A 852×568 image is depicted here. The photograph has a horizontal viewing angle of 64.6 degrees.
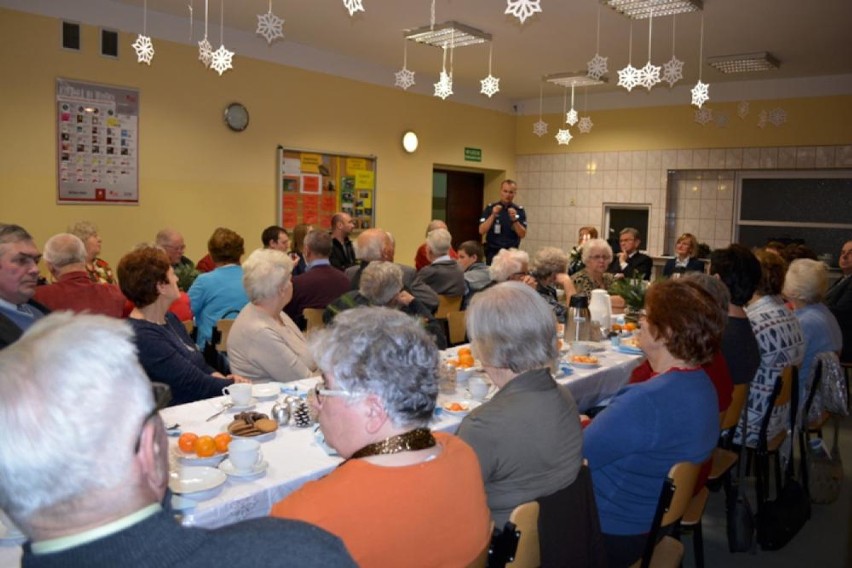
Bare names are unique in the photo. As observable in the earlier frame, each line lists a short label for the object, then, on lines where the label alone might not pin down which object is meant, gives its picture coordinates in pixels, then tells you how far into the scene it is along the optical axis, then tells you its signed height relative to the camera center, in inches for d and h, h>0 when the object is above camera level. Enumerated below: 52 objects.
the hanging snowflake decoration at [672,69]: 216.4 +53.0
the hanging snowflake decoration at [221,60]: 187.8 +45.7
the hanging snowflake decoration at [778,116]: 311.7 +56.2
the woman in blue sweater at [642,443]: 82.5 -25.8
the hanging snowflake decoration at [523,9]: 152.7 +51.0
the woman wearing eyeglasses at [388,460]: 48.7 -18.3
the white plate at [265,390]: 108.5 -27.0
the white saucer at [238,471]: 77.0 -28.3
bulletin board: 294.7 +17.8
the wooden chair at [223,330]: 159.3 -25.2
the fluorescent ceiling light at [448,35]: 237.6 +71.5
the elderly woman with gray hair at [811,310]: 155.1 -17.1
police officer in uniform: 327.0 +3.8
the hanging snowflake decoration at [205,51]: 185.5 +47.5
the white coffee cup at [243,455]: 77.1 -26.4
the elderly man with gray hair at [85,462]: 32.8 -12.0
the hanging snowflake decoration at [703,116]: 289.7 +51.9
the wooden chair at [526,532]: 61.7 -27.9
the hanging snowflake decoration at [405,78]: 233.5 +52.2
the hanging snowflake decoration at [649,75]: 204.1 +48.7
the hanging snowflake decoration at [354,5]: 152.5 +50.3
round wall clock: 267.9 +42.9
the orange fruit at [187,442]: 83.1 -27.1
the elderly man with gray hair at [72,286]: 145.8 -14.6
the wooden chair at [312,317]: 180.1 -24.4
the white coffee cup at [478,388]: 113.7 -26.8
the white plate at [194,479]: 71.7 -28.1
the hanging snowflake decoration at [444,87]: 220.1 +46.6
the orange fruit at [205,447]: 80.6 -26.8
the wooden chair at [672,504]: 78.8 -32.0
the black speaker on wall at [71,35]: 219.6 +60.2
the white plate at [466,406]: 103.9 -28.1
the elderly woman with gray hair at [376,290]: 149.0 -13.8
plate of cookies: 89.8 -27.4
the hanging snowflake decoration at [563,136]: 291.3 +41.3
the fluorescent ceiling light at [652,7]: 204.1 +69.8
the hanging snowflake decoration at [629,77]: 205.6 +48.0
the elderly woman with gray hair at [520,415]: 69.8 -19.9
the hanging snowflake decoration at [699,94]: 215.9 +45.3
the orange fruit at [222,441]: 82.9 -27.1
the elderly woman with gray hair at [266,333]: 124.4 -20.1
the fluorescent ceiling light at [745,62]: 277.1 +73.6
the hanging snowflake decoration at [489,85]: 229.5 +49.5
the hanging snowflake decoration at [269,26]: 181.8 +53.7
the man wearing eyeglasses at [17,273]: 119.1 -9.7
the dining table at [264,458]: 70.7 -28.9
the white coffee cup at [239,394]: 103.2 -26.0
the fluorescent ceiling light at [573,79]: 301.1 +70.2
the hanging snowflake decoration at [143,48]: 191.6 +49.3
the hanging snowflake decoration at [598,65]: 218.5 +54.4
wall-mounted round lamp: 344.2 +44.5
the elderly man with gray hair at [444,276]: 215.3 -15.1
